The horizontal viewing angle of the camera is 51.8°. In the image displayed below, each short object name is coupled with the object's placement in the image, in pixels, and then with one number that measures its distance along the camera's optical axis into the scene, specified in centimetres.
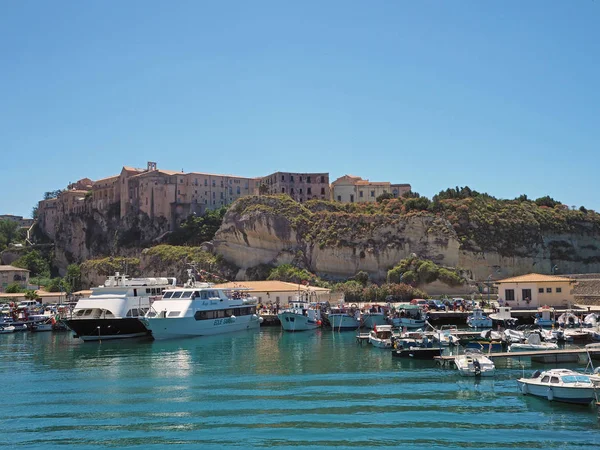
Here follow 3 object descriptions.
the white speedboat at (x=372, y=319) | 5816
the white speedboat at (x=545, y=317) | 5338
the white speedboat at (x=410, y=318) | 5522
